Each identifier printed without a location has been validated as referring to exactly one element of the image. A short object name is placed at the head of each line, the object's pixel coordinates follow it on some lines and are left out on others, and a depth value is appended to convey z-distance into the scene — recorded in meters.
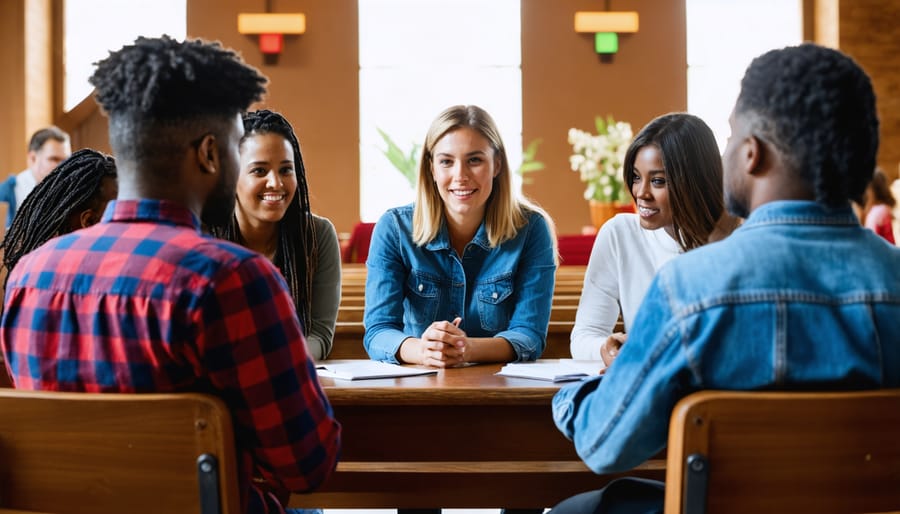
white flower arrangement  5.05
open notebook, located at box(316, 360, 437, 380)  1.59
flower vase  5.16
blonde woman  2.21
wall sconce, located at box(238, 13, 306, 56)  7.26
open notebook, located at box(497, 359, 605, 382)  1.55
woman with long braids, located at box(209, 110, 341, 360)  2.15
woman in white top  2.10
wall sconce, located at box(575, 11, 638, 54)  7.30
